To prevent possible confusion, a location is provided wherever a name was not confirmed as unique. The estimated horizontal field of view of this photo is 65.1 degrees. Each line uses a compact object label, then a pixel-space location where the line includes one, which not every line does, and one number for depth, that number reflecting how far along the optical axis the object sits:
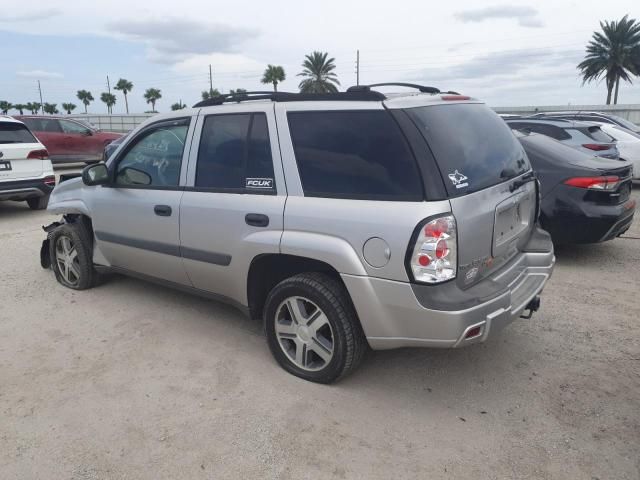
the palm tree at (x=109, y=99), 72.38
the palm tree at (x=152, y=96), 67.19
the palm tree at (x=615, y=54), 43.06
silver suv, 2.65
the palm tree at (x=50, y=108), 74.38
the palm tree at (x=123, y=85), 71.88
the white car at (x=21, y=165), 8.09
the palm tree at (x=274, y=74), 58.28
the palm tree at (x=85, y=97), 75.25
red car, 14.83
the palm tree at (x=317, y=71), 57.44
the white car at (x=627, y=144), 10.13
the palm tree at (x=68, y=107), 76.12
